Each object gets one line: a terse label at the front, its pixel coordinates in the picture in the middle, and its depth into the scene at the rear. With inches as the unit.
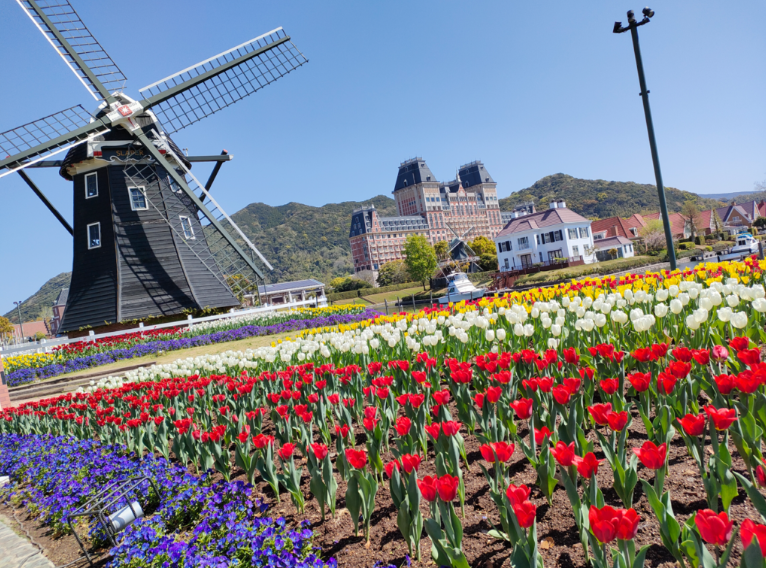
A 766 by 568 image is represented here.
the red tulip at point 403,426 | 101.8
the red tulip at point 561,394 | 103.6
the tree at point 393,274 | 2916.8
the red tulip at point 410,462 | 82.4
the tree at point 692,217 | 2385.6
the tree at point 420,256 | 2309.3
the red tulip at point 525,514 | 60.2
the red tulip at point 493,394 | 114.2
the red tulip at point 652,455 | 65.9
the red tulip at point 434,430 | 98.4
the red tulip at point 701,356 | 108.1
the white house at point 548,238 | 1952.5
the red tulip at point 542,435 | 87.9
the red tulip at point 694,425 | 74.7
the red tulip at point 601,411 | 84.9
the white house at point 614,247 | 2148.1
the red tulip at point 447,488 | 70.2
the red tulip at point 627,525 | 53.4
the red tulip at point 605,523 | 54.1
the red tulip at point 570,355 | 135.3
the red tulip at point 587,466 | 69.4
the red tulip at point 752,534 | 45.4
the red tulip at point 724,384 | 89.9
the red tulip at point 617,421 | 82.2
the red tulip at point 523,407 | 98.0
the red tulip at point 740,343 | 113.9
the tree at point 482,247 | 2913.4
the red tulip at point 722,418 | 72.9
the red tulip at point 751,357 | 101.4
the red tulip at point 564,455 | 74.1
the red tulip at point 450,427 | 95.8
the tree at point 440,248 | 3290.4
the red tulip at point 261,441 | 115.2
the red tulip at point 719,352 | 114.3
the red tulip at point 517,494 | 64.6
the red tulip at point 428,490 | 72.3
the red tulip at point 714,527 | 49.3
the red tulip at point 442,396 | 119.5
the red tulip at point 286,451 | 106.5
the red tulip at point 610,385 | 105.3
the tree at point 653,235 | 2106.2
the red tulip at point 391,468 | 86.5
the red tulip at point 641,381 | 102.0
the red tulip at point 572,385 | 108.0
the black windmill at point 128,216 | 745.6
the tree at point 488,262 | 2524.6
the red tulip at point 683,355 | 112.0
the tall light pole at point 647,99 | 374.6
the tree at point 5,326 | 2924.2
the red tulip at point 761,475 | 58.3
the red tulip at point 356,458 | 92.0
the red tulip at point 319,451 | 102.5
